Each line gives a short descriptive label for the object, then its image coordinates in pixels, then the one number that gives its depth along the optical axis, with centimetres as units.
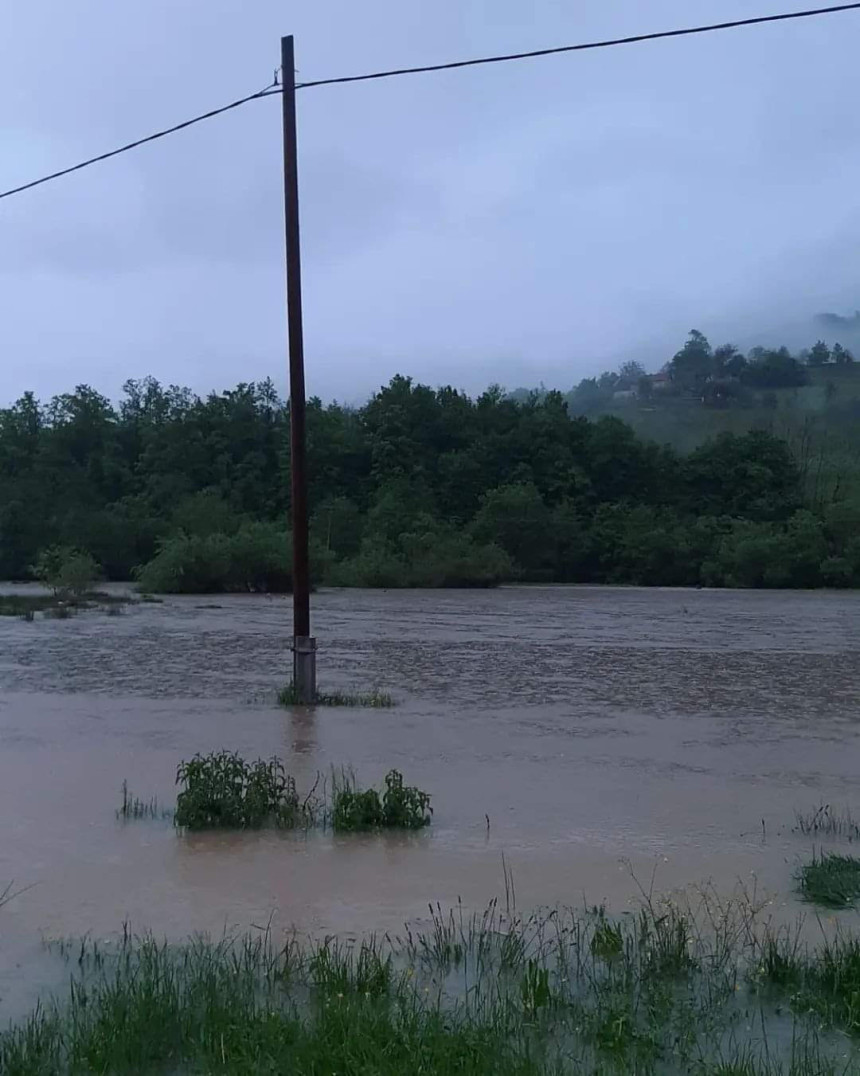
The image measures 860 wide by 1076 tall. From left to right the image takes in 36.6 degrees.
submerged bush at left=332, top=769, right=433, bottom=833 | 979
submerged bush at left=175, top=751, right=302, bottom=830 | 983
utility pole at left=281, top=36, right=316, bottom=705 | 1672
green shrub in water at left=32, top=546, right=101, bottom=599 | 4797
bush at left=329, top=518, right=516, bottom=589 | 5956
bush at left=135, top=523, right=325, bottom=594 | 5253
